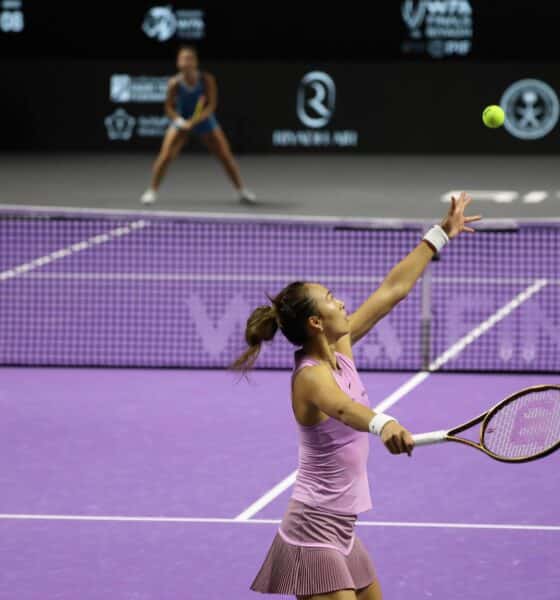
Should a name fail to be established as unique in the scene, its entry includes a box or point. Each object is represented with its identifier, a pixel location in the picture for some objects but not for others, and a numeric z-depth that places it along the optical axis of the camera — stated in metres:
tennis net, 19.59
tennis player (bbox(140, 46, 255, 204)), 31.20
